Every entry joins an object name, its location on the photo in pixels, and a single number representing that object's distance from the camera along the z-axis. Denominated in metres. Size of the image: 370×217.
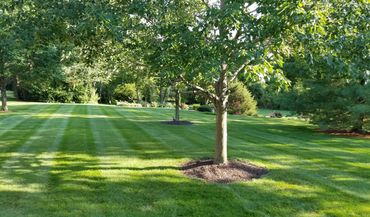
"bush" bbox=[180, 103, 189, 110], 36.17
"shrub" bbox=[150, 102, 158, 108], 37.88
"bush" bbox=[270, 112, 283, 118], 30.68
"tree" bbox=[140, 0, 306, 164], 5.50
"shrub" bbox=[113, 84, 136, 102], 43.50
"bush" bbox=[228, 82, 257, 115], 29.94
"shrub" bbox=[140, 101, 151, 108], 37.94
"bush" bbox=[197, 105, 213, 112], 31.02
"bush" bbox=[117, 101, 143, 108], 37.61
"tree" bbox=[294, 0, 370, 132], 5.96
